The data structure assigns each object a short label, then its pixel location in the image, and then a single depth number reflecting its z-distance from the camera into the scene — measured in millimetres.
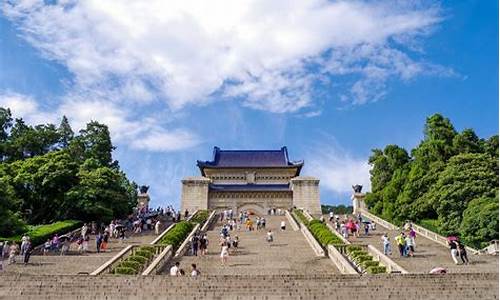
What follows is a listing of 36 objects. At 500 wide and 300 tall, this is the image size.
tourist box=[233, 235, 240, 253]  25127
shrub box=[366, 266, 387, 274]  17031
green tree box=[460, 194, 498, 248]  25578
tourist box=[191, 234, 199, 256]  23047
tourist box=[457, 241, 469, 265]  20316
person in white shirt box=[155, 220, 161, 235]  31316
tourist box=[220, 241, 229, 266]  20769
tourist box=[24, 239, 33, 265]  20359
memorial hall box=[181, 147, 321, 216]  56594
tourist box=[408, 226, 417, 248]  24508
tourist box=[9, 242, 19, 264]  20234
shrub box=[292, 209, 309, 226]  35700
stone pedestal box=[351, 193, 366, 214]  54109
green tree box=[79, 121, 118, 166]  52875
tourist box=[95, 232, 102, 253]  24284
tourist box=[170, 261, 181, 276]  16659
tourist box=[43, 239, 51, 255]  24134
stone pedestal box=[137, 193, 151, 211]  53291
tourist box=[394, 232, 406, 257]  22062
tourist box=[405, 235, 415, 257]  22525
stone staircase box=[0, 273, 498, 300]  14133
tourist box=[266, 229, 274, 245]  27266
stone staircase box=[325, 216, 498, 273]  19094
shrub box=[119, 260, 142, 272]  18031
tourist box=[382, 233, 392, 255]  21845
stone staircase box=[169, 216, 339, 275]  19156
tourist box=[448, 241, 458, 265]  20672
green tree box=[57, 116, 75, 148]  54625
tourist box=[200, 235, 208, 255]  22891
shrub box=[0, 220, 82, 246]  26133
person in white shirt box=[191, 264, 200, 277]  16209
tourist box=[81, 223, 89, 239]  24734
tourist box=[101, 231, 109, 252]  25278
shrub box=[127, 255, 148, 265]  19375
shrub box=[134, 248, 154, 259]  20712
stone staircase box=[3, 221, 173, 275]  19145
